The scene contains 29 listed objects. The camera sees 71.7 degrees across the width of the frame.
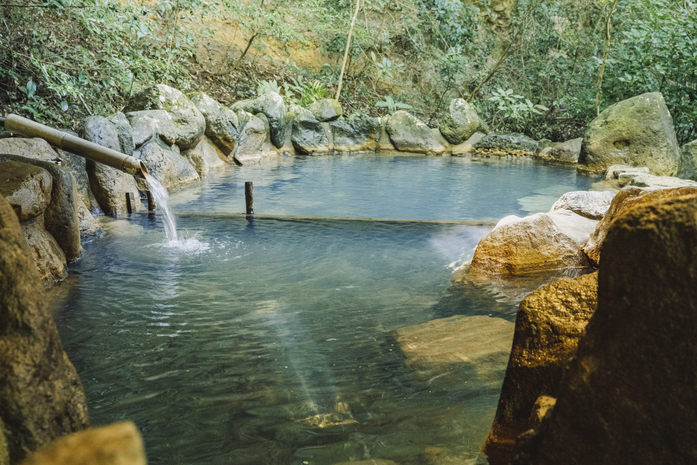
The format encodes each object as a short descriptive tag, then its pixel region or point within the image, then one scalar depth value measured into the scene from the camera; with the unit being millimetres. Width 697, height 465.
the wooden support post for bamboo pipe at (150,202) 7184
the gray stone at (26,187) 4234
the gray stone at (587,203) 6137
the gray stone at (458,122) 15867
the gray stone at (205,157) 10409
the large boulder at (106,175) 7051
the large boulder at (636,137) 10516
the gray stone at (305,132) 14594
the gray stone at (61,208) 4797
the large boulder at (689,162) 10148
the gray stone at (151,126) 8438
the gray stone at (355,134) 15523
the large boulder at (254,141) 12375
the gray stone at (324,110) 15250
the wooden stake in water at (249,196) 6918
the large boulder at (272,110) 13133
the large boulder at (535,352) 2066
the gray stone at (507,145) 15547
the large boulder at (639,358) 1269
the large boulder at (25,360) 1394
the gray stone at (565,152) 13797
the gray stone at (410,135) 15758
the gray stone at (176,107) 9516
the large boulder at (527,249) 5105
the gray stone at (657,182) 7039
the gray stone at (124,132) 7664
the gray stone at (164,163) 8516
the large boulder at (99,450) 605
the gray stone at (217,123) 10828
